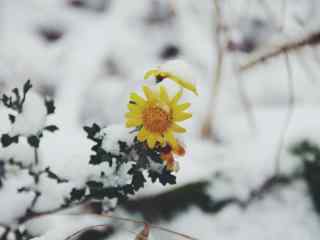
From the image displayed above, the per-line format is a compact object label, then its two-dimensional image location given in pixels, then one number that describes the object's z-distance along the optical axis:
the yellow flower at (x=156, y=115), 0.54
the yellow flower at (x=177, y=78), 0.54
